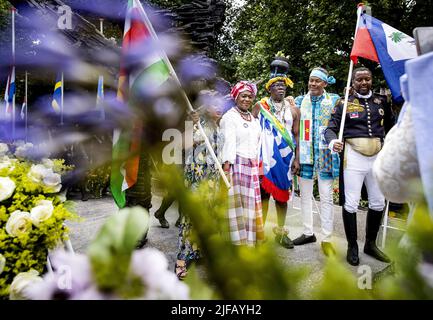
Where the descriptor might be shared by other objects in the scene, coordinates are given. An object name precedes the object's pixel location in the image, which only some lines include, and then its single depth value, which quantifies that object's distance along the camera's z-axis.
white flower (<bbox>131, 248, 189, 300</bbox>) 0.36
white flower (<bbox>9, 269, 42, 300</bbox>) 1.07
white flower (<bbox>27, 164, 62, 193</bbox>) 1.74
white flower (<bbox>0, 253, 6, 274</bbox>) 1.19
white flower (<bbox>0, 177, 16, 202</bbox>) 1.54
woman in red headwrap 3.22
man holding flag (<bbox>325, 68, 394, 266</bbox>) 3.11
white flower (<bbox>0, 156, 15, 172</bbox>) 1.92
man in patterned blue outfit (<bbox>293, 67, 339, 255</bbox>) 3.50
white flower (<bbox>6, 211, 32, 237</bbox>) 1.38
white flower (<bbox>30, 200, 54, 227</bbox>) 1.42
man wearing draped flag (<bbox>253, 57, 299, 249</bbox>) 3.69
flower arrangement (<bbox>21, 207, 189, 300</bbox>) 0.33
